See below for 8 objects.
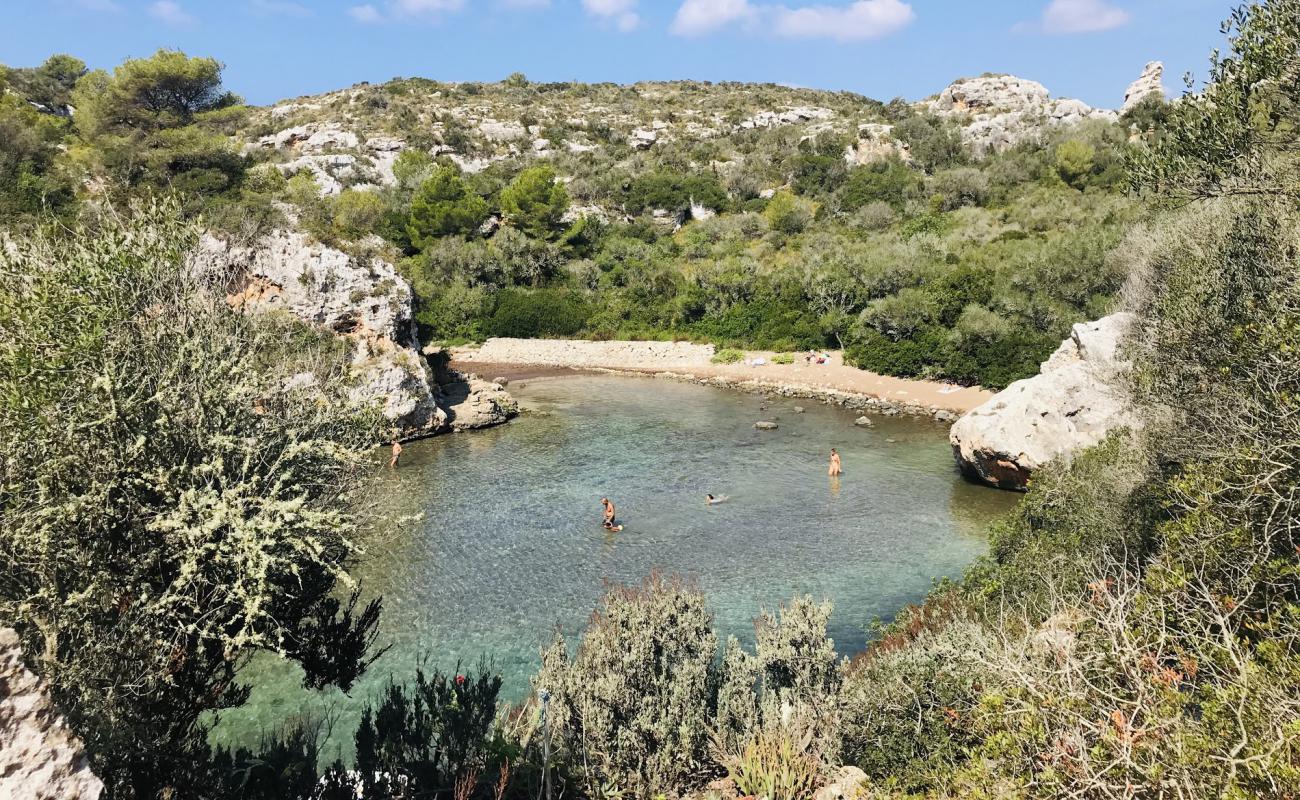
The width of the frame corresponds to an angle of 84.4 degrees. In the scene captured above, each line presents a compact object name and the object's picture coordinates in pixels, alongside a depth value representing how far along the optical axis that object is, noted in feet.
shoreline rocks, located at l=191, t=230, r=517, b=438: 100.53
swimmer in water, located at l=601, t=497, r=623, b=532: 69.97
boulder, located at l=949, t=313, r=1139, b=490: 71.77
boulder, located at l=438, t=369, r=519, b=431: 113.09
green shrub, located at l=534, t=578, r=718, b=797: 30.66
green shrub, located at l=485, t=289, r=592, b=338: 188.65
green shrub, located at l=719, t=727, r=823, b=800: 29.01
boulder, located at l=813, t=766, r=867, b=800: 27.43
